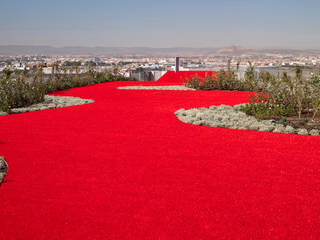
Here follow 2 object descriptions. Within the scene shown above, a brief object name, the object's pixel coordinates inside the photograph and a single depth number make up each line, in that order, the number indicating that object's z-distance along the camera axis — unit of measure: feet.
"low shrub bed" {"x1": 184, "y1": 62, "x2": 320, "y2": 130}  26.44
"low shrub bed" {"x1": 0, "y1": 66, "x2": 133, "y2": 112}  35.24
